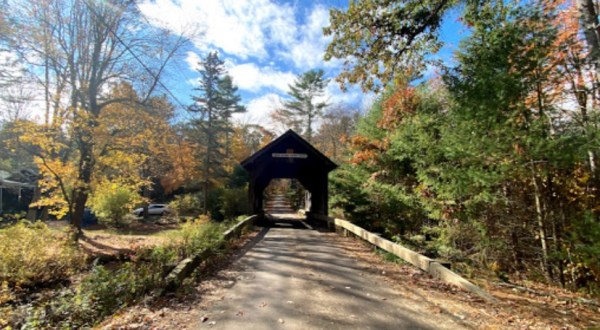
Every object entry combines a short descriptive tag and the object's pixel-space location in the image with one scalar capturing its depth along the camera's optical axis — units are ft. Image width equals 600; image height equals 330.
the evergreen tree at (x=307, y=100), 122.42
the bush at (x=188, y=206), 84.94
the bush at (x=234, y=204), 67.76
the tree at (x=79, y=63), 33.88
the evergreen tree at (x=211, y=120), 83.51
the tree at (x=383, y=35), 20.13
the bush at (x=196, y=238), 20.92
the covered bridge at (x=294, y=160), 46.11
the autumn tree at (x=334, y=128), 117.80
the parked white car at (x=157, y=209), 91.35
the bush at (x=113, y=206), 55.77
